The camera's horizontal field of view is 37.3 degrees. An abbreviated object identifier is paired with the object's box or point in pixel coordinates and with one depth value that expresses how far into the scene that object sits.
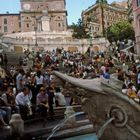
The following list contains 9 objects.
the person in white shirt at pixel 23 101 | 6.92
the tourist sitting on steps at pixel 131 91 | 6.83
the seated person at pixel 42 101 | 7.14
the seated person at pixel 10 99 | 6.81
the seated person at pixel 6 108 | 6.47
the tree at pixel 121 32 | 38.98
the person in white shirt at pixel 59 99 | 8.26
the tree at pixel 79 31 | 41.93
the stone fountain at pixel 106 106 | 3.96
